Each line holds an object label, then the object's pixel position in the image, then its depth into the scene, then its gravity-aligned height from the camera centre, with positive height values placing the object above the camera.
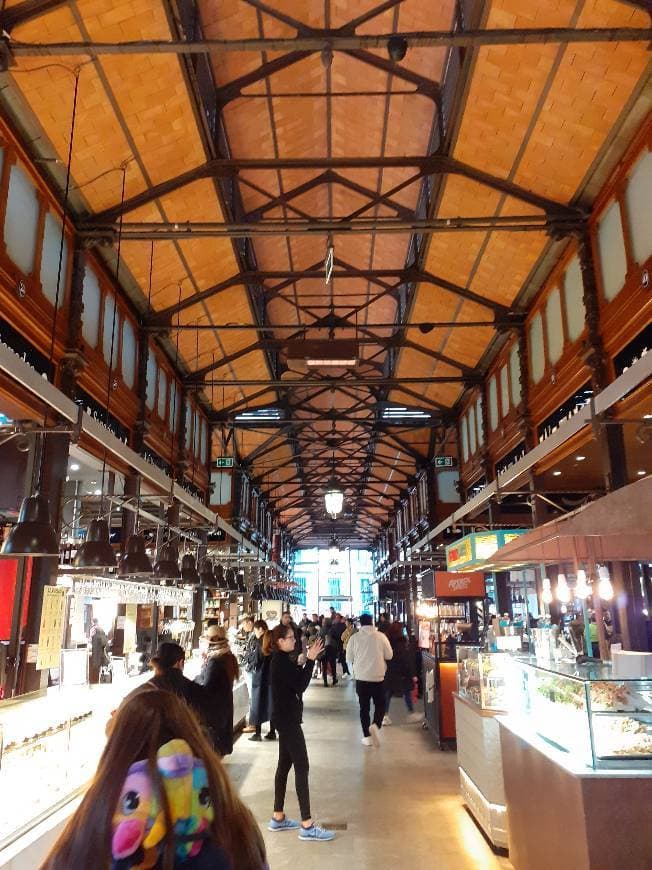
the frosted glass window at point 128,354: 9.52 +3.69
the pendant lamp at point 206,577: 10.16 +0.59
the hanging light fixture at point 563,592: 8.04 +0.25
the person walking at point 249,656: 9.70 -0.59
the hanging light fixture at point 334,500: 14.36 +2.41
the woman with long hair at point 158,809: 1.35 -0.39
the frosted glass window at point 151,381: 10.66 +3.68
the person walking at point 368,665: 8.70 -0.63
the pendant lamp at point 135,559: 6.27 +0.54
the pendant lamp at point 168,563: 7.38 +0.58
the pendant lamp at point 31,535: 4.35 +0.53
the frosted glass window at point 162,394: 11.27 +3.67
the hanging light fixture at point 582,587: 6.73 +0.25
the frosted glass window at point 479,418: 13.20 +3.78
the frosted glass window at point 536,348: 9.79 +3.82
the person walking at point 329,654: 15.23 -0.85
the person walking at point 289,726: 5.21 -0.84
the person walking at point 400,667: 11.41 -0.87
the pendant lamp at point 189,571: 8.57 +0.57
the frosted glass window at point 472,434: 13.94 +3.64
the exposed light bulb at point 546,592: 8.68 +0.27
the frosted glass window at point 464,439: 14.59 +3.70
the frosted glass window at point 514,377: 10.75 +3.72
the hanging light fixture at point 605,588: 6.53 +0.23
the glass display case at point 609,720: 3.32 -0.53
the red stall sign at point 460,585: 11.20 +0.48
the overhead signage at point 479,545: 9.50 +0.98
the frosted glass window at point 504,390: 11.42 +3.71
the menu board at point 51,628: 5.92 -0.08
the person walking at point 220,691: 5.09 -0.55
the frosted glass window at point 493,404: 12.17 +3.72
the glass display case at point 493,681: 5.52 -0.55
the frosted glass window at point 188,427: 13.19 +3.64
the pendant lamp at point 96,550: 5.40 +0.54
